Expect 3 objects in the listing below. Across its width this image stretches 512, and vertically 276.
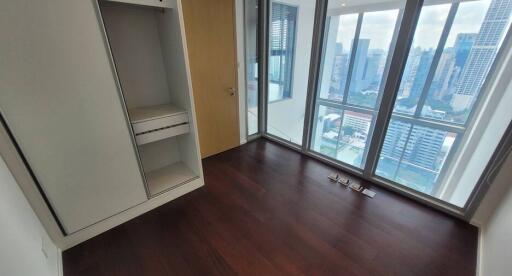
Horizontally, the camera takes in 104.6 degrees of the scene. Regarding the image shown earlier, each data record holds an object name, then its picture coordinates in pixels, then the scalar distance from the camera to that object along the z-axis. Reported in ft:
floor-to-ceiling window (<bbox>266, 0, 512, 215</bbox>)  6.01
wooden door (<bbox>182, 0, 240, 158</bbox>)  7.52
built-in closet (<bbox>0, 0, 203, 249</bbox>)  3.80
